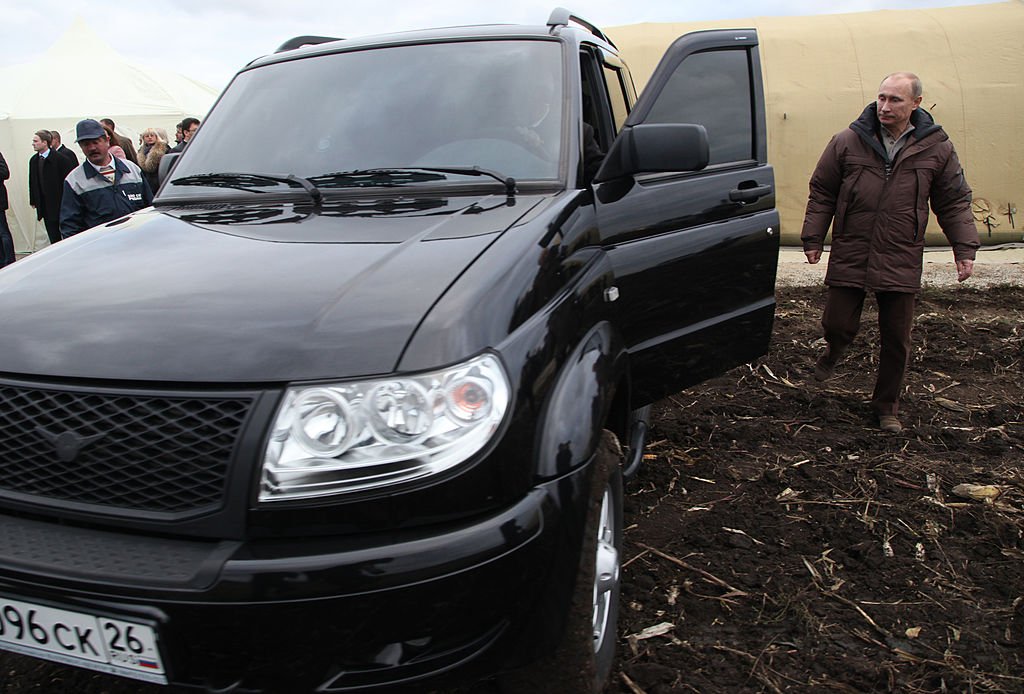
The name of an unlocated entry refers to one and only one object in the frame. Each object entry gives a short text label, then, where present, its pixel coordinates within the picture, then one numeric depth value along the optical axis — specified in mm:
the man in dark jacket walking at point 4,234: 10305
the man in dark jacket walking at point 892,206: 4484
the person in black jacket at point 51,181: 9312
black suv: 1656
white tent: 15898
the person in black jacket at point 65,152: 9356
